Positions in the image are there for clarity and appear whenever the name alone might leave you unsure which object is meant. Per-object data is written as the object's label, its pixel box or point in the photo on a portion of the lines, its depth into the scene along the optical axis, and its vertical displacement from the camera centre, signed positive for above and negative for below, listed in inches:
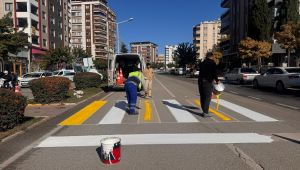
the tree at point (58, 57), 1432.7 +114.9
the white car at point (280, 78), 507.2 -8.9
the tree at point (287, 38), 818.7 +134.8
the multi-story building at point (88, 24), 3309.8 +757.8
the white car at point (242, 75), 788.8 -2.3
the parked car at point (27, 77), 772.8 -7.9
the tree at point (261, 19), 1127.6 +283.0
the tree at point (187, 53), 2288.6 +220.3
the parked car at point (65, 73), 923.6 +7.0
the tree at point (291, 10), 1010.1 +290.5
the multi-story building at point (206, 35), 3758.5 +668.4
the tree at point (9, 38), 793.2 +136.9
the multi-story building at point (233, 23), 1578.6 +408.6
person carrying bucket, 246.6 -5.3
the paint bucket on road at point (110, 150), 133.2 -45.3
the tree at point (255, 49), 1121.7 +130.8
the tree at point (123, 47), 2369.5 +291.1
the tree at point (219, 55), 1811.4 +159.6
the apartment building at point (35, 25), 1317.9 +341.6
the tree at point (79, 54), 2012.1 +190.8
